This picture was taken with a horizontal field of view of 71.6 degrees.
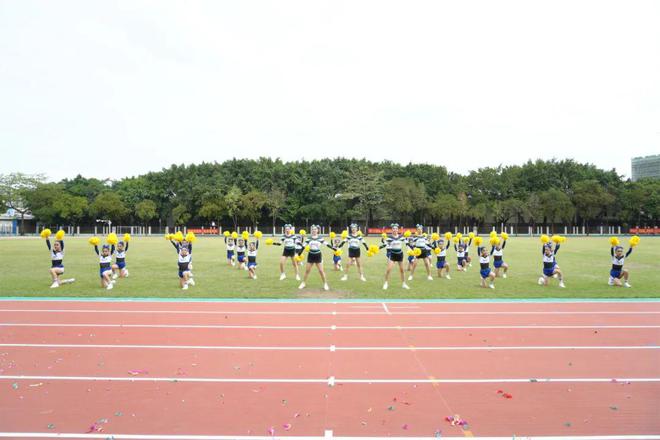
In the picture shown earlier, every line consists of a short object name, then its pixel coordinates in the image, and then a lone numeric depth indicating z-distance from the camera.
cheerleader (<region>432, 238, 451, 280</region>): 17.20
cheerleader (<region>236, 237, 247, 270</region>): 19.92
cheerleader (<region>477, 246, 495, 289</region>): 14.88
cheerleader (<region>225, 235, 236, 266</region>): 21.28
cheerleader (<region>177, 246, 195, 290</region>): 14.48
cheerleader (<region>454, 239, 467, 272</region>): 19.33
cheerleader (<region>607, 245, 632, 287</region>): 14.98
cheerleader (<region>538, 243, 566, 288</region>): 15.00
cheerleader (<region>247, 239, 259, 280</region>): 16.67
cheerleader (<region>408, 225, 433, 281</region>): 16.52
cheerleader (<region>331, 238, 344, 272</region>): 16.36
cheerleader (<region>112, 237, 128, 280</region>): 16.61
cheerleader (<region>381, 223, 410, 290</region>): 14.58
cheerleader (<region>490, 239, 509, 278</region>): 16.52
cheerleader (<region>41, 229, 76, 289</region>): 14.67
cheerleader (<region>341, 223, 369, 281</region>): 16.28
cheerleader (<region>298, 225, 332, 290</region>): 14.63
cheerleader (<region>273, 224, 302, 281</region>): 16.31
